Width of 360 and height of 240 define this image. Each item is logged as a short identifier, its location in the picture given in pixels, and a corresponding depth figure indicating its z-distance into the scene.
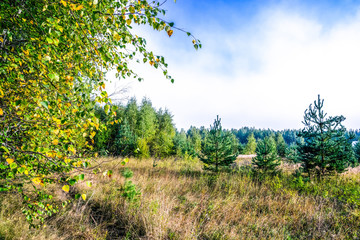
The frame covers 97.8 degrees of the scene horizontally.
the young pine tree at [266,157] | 8.62
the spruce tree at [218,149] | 8.19
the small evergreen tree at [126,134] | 18.56
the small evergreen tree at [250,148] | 36.72
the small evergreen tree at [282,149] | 27.30
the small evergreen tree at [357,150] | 20.15
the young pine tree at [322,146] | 6.69
